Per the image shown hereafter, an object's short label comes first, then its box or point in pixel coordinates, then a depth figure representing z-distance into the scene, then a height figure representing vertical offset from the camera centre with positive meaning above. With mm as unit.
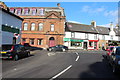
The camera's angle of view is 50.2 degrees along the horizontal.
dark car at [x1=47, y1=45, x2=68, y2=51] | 26944 -1548
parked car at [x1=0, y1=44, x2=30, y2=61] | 11828 -1170
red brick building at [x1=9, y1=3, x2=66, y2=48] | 35219 +3766
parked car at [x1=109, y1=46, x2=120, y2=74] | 6952 -1081
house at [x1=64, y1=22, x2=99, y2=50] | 37166 +1378
